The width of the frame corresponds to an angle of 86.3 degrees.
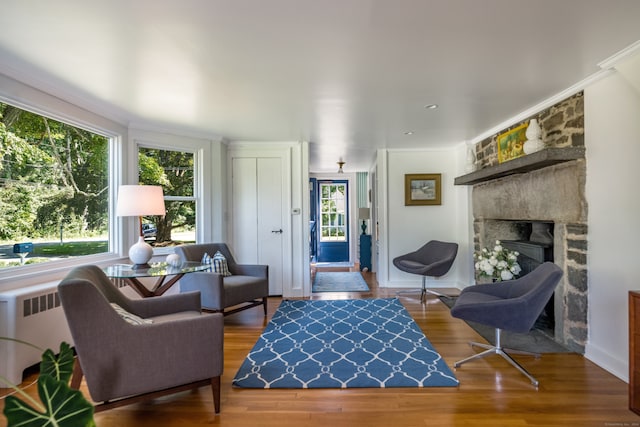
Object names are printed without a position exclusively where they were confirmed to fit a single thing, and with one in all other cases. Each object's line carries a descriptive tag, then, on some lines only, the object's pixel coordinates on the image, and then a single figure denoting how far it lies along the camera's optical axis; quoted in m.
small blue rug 5.21
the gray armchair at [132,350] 1.72
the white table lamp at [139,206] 2.98
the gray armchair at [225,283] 3.34
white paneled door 4.82
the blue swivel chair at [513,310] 2.35
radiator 2.28
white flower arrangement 3.25
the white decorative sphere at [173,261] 3.10
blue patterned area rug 2.36
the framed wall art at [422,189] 5.24
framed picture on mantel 3.47
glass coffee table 2.66
